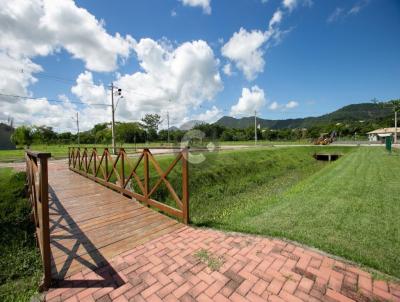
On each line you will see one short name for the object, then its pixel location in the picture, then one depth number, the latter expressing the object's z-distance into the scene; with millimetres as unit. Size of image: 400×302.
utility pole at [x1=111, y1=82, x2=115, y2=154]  18547
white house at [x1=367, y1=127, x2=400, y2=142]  45681
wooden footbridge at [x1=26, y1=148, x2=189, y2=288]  2434
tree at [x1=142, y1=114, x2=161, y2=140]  60438
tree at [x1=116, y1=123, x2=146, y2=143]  42212
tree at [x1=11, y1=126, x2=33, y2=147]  32094
